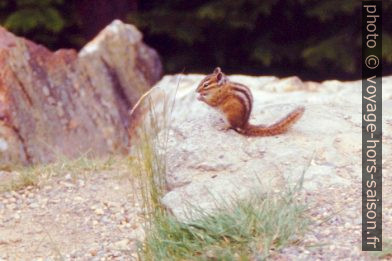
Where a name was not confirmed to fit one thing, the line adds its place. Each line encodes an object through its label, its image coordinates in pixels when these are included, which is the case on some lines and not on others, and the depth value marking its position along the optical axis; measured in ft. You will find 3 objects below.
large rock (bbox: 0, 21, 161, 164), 48.01
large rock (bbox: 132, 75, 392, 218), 33.35
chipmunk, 37.27
